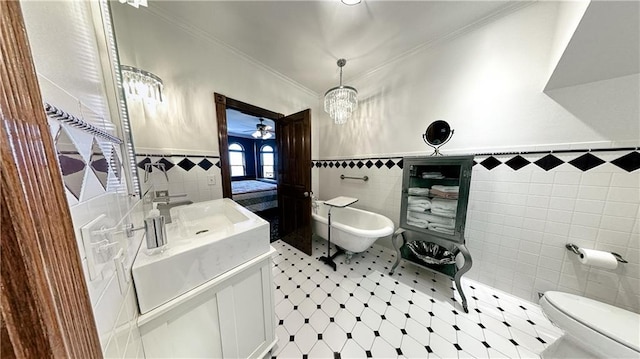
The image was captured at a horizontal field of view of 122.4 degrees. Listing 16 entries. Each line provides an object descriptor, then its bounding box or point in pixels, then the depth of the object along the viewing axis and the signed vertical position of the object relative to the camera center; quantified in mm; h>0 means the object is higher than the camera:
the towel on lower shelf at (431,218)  1577 -539
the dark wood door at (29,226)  177 -78
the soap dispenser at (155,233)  689 -290
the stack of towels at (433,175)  1599 -127
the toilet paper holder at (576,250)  1174 -636
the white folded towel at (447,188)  1492 -238
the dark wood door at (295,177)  2082 -213
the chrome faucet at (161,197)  1151 -244
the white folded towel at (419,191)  1688 -287
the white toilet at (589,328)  845 -859
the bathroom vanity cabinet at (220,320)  688 -731
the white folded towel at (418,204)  1688 -412
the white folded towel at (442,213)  1545 -467
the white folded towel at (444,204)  1529 -389
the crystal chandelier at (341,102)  1763 +611
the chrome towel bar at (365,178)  2295 -222
